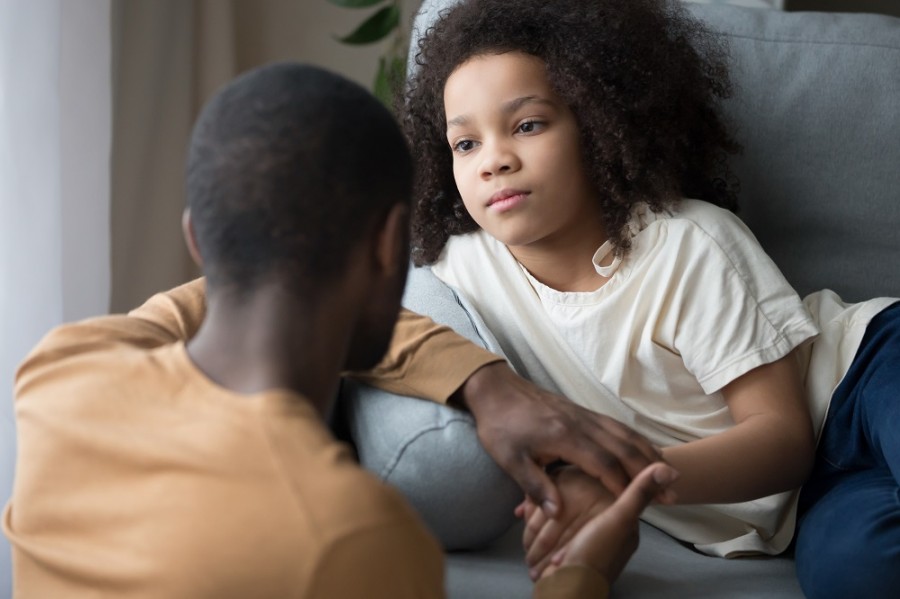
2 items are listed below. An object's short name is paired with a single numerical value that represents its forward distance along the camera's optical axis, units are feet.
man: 4.16
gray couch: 5.90
